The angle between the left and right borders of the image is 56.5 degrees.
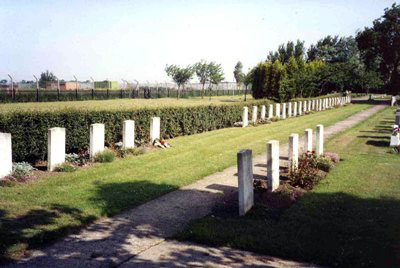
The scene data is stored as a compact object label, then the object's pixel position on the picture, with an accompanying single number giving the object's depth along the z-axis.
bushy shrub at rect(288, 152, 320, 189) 8.67
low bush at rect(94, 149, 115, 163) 11.23
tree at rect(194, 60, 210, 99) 71.94
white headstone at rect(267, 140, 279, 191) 8.10
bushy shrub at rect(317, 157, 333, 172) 10.27
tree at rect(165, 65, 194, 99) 67.88
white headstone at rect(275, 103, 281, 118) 26.45
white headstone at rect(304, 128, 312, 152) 10.83
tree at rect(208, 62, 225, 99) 70.00
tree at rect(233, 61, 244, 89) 100.13
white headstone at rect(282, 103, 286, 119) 27.08
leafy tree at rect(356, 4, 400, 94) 53.16
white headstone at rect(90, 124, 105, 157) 11.29
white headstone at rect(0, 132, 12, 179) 8.70
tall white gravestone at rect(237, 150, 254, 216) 6.63
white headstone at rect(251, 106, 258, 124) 23.23
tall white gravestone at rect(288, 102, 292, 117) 28.65
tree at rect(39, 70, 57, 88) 79.88
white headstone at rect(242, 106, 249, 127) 21.76
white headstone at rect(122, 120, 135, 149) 12.75
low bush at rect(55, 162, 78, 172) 9.90
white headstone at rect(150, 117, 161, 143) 14.43
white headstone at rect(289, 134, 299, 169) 9.54
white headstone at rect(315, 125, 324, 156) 11.65
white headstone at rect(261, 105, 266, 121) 25.00
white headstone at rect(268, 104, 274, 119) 25.28
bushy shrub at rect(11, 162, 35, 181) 8.84
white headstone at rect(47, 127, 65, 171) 9.82
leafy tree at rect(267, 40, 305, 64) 63.24
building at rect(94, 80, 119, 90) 62.59
